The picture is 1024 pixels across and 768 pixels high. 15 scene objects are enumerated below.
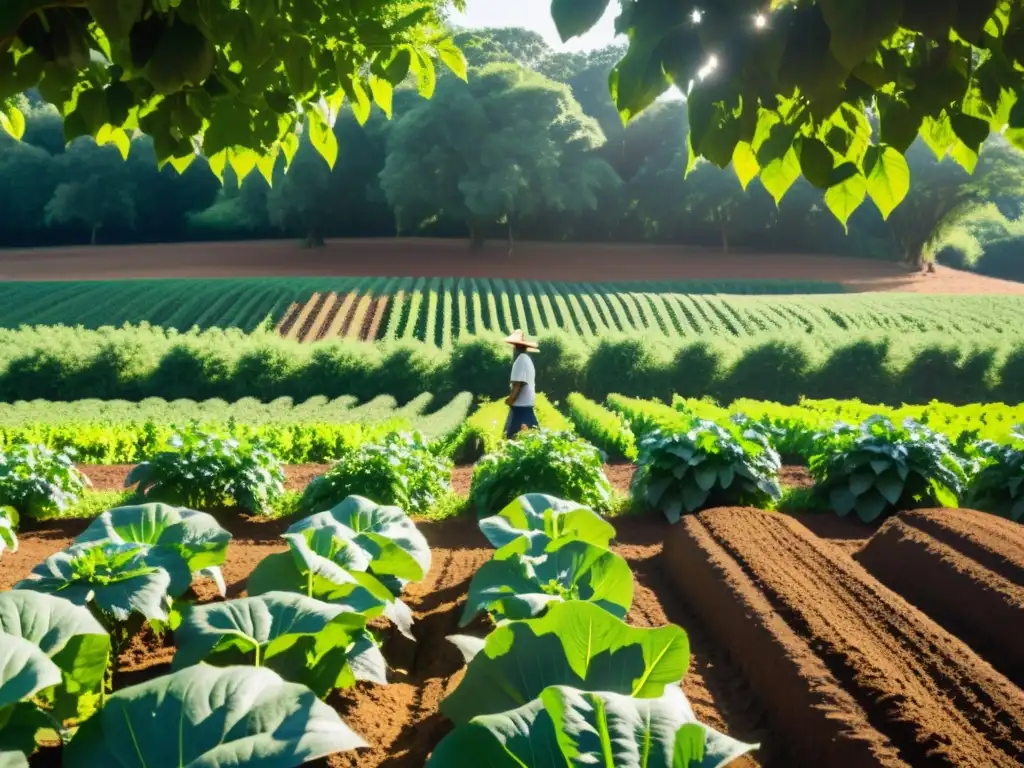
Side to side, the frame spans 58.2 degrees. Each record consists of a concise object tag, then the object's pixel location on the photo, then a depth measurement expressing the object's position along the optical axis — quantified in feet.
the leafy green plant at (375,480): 23.73
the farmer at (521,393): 36.22
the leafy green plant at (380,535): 12.28
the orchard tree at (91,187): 176.14
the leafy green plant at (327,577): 10.66
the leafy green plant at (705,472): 22.33
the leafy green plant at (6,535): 16.46
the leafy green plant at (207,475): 23.17
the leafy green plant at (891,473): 23.47
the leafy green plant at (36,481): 22.79
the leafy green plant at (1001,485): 22.79
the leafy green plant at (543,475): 22.68
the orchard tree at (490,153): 158.20
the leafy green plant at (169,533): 11.46
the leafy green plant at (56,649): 7.35
